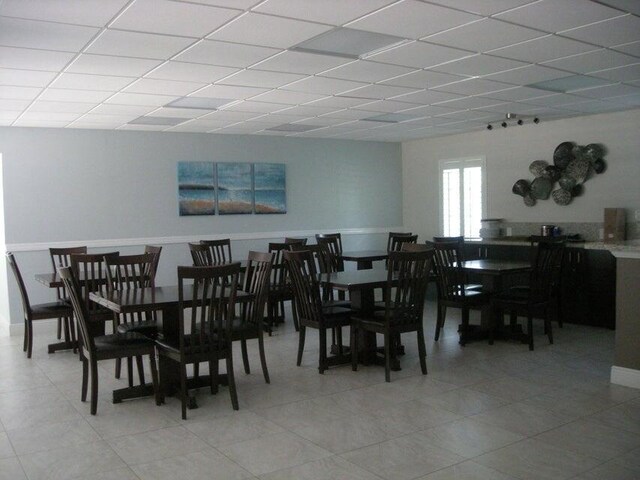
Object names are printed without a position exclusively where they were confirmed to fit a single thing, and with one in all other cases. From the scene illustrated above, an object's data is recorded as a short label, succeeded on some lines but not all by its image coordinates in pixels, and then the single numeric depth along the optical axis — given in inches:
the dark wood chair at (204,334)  149.9
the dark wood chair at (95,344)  155.9
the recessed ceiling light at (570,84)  209.9
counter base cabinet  254.8
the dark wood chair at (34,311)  220.7
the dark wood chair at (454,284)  230.4
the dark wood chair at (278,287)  260.7
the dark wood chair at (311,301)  192.2
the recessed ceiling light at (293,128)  305.3
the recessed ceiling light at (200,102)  229.9
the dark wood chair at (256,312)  177.9
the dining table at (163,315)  158.6
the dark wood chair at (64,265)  229.1
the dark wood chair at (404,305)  181.0
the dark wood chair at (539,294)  223.6
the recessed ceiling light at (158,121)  269.6
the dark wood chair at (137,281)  177.0
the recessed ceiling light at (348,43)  151.9
